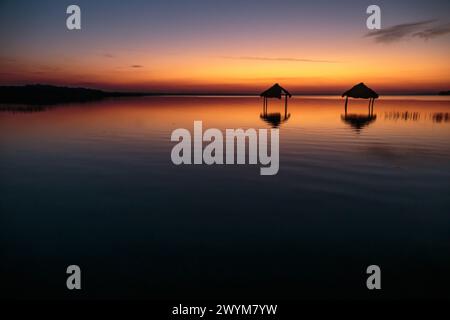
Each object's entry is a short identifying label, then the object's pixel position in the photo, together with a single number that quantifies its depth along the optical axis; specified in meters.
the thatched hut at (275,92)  45.26
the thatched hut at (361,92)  41.20
